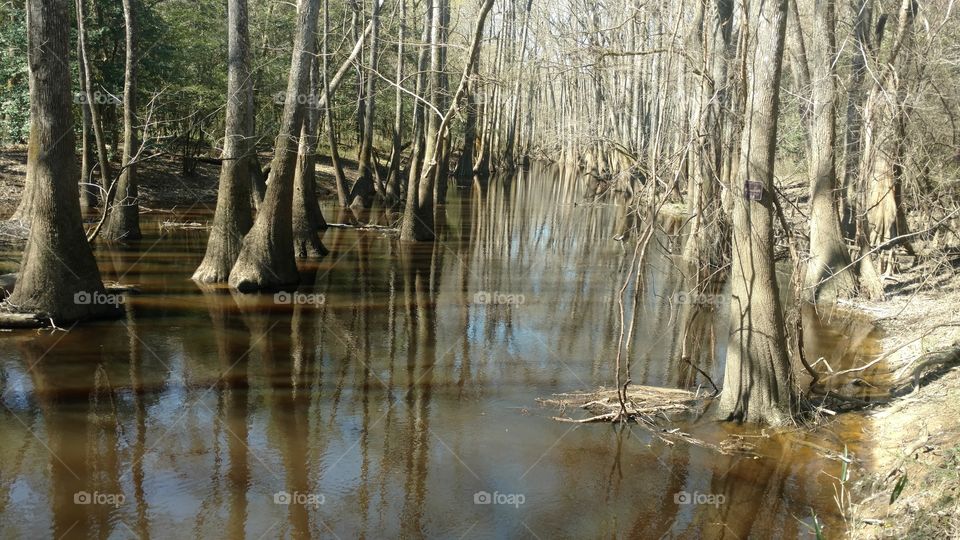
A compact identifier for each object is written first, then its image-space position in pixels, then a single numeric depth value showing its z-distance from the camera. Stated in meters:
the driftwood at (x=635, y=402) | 8.25
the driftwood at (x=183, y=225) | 20.45
